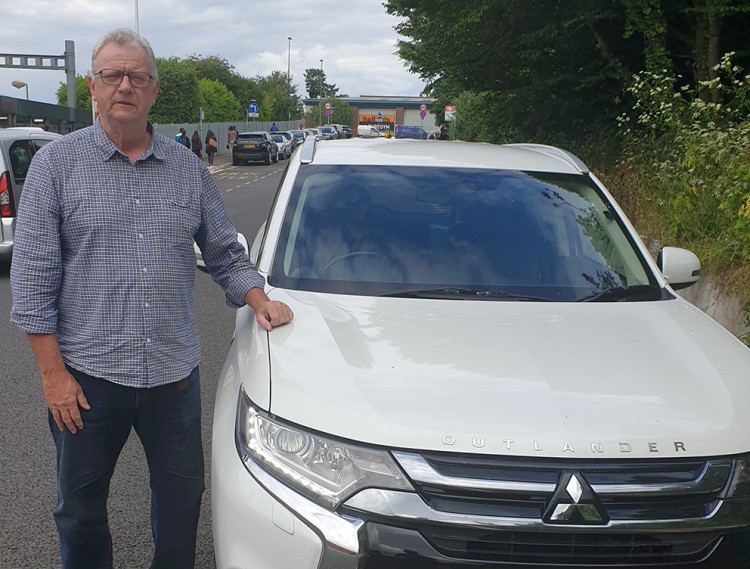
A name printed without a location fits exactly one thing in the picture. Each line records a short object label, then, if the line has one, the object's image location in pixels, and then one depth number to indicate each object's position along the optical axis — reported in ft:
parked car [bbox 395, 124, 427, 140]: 205.38
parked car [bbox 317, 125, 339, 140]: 225.97
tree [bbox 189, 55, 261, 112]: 266.98
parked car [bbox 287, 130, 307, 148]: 193.99
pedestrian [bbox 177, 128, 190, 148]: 102.79
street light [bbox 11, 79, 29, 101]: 176.35
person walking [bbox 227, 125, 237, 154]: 158.92
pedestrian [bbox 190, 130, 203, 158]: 126.72
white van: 216.13
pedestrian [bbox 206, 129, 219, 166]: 131.98
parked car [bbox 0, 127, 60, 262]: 32.94
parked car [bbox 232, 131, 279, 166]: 142.20
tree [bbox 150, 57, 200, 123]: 154.61
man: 8.38
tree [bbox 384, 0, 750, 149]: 44.23
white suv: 7.23
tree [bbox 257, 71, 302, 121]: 286.46
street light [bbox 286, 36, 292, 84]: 347.77
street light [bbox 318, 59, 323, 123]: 327.33
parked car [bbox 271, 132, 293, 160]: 173.27
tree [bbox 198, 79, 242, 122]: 186.09
